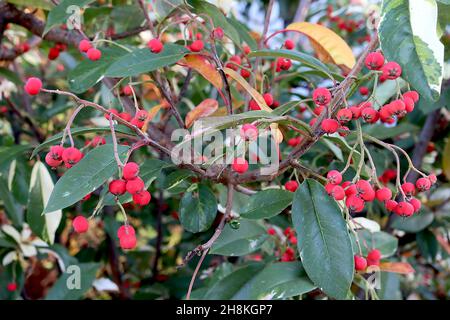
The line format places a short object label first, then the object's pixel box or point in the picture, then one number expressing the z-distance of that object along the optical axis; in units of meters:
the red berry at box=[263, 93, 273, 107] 0.36
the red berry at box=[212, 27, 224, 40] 0.36
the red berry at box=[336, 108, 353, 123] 0.26
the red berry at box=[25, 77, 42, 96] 0.28
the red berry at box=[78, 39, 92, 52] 0.37
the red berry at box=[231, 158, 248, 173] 0.28
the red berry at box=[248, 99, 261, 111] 0.34
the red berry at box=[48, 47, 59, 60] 0.52
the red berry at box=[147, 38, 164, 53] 0.33
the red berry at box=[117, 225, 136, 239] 0.27
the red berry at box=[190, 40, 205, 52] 0.35
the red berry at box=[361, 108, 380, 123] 0.28
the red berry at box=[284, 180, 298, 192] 0.36
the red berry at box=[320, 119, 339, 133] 0.27
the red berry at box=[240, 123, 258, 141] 0.26
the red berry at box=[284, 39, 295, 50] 0.42
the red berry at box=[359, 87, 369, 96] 0.47
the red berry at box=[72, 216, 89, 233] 0.29
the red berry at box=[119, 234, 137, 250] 0.27
